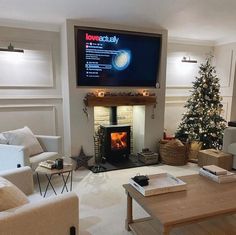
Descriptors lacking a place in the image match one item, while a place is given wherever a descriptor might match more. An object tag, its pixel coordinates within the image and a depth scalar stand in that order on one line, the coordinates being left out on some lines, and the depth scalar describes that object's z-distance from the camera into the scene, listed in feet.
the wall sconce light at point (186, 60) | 16.32
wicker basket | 13.24
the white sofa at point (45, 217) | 4.27
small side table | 8.23
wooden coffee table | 5.43
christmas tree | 14.75
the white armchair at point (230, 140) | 12.28
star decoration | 12.58
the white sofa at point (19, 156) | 9.46
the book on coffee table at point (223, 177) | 7.38
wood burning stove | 13.26
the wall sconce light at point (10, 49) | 11.53
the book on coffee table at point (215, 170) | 7.54
